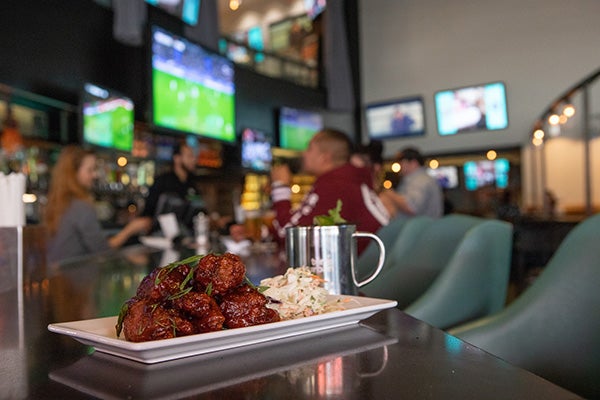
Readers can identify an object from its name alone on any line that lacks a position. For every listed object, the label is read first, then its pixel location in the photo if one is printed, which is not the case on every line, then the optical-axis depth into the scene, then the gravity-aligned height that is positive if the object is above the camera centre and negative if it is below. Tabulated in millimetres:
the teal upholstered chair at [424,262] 1960 -206
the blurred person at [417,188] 4613 +97
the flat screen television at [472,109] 9875 +1481
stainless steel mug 1062 -86
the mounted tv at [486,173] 10172 +442
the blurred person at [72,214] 3061 -15
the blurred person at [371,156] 3803 +298
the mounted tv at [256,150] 8031 +745
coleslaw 797 -119
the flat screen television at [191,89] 4879 +1043
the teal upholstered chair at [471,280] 1591 -217
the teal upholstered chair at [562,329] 1231 -265
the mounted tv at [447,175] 10680 +438
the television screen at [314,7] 10195 +3297
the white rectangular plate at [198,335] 611 -141
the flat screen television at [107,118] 4974 +776
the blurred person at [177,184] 4523 +185
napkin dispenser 1414 +27
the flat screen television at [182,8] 6327 +2116
